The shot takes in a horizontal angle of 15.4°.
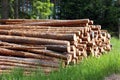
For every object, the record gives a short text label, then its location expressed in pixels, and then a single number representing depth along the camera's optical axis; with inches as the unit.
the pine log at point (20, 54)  472.4
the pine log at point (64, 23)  576.4
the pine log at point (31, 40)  490.0
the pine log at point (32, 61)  453.7
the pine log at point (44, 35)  496.4
